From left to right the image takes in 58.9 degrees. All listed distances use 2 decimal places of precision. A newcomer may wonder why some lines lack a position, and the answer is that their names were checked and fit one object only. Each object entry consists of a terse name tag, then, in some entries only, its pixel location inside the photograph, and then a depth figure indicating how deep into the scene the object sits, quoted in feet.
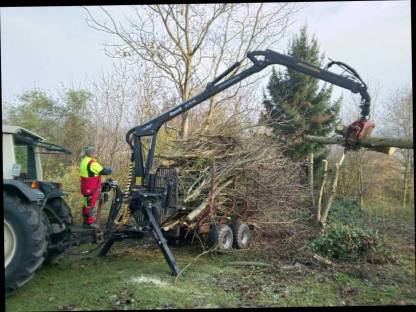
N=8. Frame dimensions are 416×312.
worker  19.74
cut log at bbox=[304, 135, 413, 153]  18.61
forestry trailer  15.93
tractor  14.43
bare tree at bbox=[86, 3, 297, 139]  39.06
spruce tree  47.67
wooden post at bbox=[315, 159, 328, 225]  27.12
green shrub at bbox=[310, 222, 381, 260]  20.62
